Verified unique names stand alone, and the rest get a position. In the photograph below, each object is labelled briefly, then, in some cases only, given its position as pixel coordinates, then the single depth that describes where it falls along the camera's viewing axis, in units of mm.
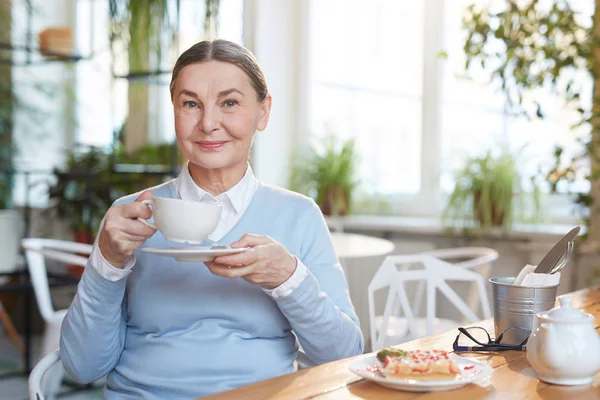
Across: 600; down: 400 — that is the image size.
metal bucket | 1410
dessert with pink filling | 1148
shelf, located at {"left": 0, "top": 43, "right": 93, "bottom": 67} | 4234
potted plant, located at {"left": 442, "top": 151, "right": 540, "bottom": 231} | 3559
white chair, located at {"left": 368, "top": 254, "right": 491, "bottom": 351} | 2211
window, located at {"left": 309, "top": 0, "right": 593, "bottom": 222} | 3928
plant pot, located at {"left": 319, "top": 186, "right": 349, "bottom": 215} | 4008
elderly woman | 1455
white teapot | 1163
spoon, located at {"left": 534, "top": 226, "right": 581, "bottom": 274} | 1443
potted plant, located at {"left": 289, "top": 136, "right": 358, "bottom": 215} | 4000
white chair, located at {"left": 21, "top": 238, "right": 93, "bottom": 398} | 3037
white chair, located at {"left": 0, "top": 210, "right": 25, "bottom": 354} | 4070
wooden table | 1123
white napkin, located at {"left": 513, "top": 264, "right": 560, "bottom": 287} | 1418
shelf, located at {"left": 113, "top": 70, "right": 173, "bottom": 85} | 4156
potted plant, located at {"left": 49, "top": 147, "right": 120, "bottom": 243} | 4523
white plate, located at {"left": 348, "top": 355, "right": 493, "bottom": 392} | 1127
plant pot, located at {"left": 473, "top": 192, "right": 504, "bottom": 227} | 3564
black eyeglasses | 1421
